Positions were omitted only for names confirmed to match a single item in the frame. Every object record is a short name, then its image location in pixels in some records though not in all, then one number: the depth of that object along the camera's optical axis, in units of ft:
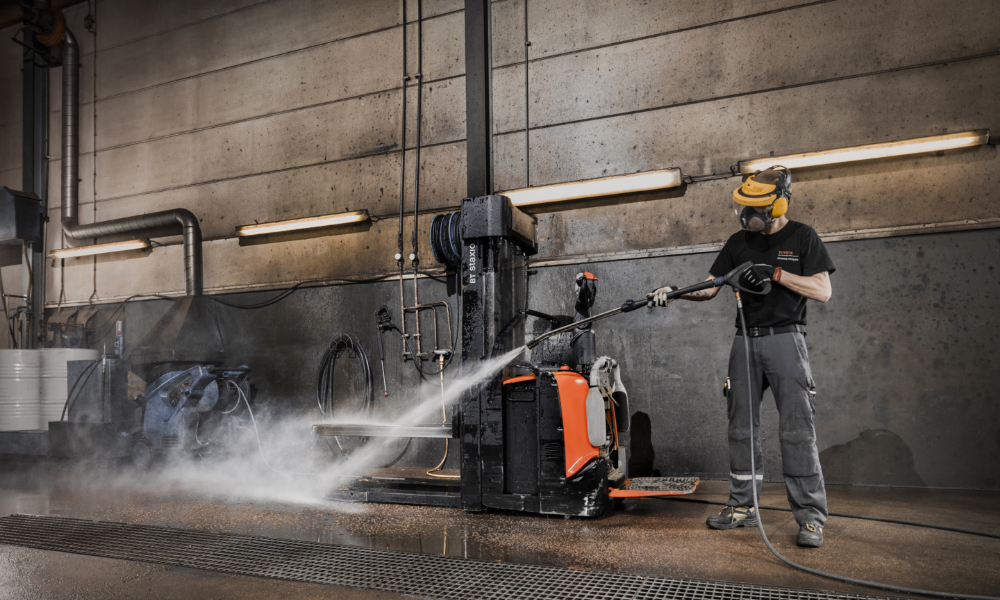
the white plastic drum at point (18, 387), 23.58
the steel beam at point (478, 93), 16.10
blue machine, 20.47
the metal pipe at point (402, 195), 21.52
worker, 10.88
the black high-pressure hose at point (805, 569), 8.10
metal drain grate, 8.50
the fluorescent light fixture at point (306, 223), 21.81
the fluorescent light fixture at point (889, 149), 15.80
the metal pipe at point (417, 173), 21.38
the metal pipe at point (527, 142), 20.67
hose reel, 19.58
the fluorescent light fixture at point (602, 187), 17.97
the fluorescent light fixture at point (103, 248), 25.82
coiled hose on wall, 21.62
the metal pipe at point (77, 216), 24.71
